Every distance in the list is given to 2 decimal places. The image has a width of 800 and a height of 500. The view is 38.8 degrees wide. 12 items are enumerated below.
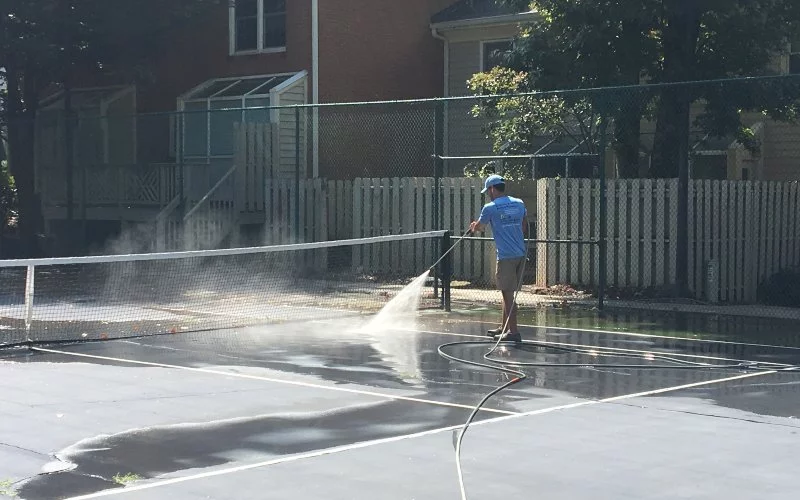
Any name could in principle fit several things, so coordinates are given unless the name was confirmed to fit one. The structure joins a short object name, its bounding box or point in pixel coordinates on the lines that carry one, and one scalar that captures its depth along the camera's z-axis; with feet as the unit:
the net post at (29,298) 43.96
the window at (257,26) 91.91
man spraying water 44.24
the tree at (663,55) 57.82
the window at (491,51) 93.20
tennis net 49.73
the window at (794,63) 78.83
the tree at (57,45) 86.28
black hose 36.92
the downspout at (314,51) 88.63
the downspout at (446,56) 97.75
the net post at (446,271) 55.77
